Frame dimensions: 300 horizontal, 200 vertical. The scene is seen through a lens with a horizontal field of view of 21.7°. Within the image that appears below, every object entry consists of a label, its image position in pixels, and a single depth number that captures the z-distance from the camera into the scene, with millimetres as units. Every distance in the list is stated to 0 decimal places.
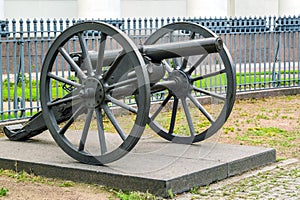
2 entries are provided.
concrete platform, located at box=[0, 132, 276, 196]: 7180
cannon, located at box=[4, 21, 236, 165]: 7456
